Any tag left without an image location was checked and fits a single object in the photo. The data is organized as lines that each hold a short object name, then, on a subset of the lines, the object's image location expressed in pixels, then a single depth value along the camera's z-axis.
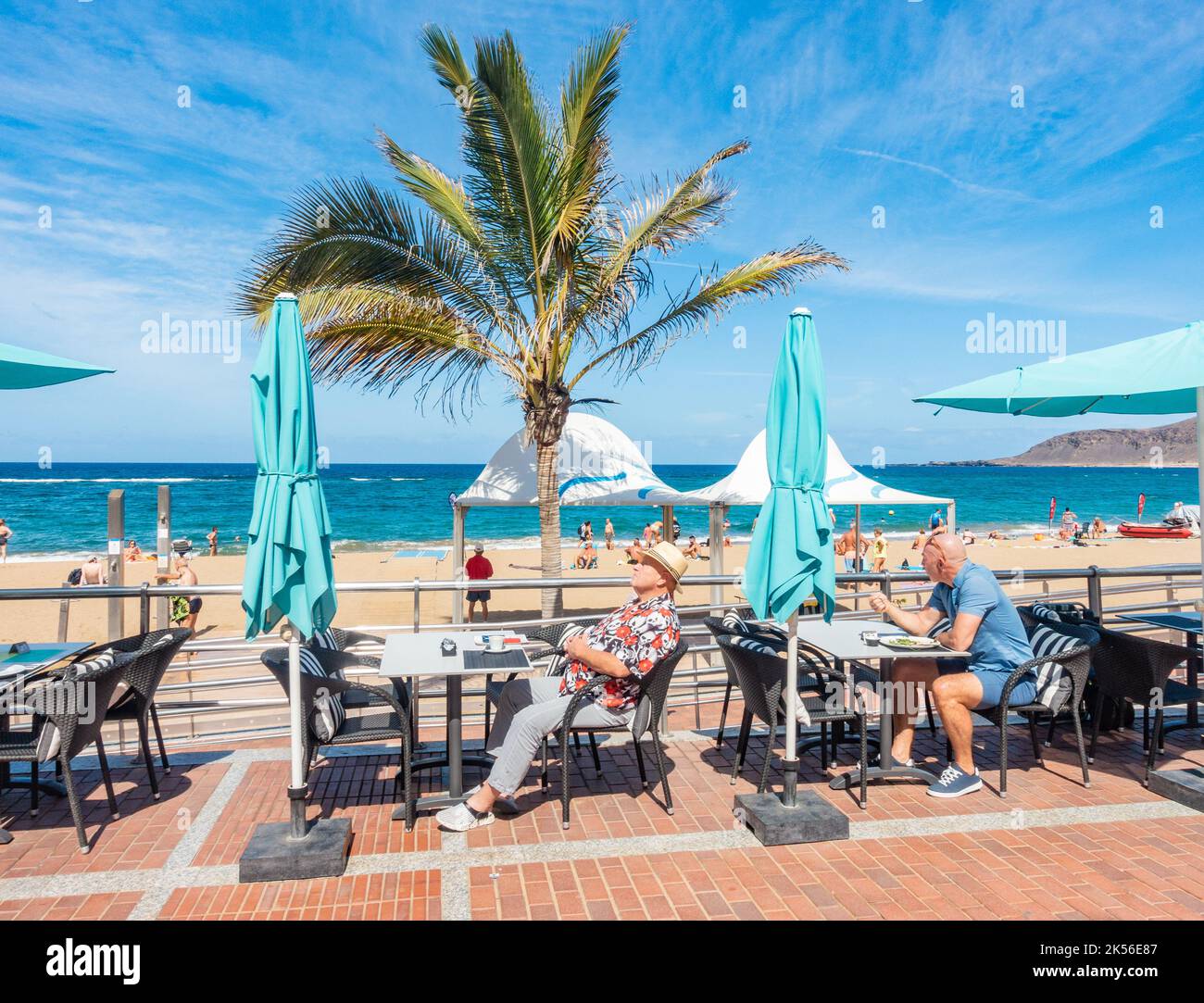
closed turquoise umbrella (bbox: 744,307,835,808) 4.17
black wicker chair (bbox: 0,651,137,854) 4.00
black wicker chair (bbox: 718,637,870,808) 4.55
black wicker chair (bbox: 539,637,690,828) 4.34
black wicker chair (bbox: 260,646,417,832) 4.26
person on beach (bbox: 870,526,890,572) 17.77
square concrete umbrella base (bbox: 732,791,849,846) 4.09
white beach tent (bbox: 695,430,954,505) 11.89
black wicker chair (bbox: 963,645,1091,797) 4.63
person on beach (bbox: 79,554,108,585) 16.81
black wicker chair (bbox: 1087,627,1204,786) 4.82
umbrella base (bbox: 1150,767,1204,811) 4.53
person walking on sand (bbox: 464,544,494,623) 14.81
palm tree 8.62
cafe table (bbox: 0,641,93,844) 4.18
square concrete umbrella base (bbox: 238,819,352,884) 3.69
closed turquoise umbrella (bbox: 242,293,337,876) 3.75
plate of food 4.67
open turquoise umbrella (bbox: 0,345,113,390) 4.59
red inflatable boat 35.72
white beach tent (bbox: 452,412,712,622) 11.86
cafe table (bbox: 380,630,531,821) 4.17
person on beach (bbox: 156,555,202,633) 12.21
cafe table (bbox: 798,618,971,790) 4.57
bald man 4.74
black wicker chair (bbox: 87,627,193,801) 4.54
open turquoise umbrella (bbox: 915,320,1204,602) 4.43
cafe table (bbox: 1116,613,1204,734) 5.23
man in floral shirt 4.30
